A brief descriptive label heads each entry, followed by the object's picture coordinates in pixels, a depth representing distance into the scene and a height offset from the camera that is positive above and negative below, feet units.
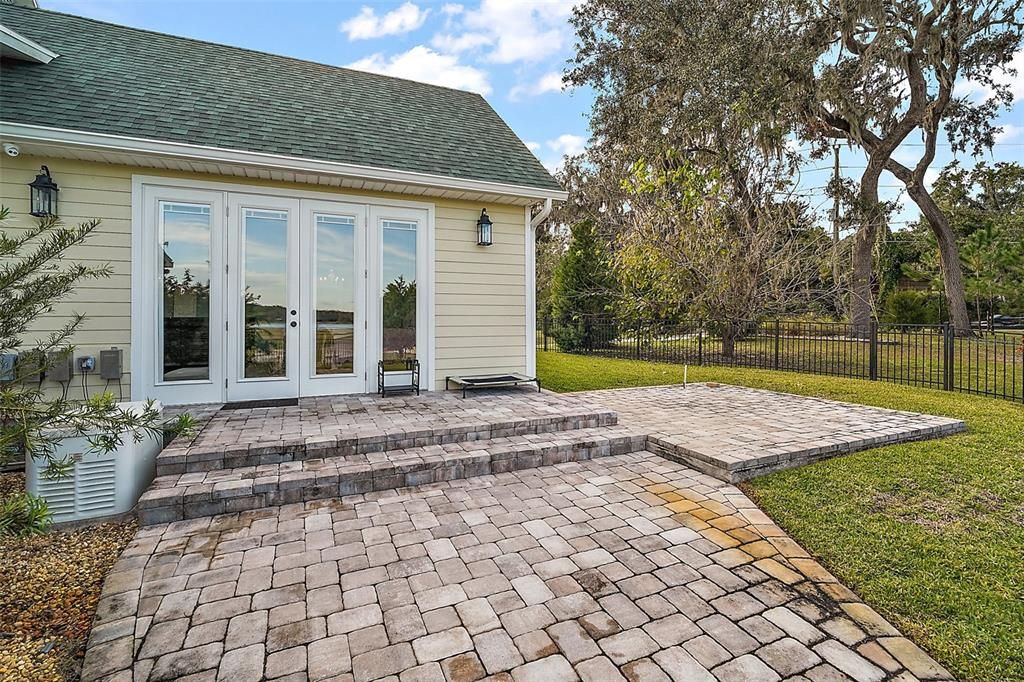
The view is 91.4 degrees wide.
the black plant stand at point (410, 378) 19.52 -1.61
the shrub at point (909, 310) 65.98 +4.15
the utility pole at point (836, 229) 33.96 +8.04
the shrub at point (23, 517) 6.15 -2.25
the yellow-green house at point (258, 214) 15.93 +4.56
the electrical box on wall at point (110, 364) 15.92 -0.83
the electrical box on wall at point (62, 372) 15.28 -1.05
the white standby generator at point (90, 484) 10.27 -3.06
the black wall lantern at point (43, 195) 14.84 +4.26
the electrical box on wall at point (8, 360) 13.79 -0.63
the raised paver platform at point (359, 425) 12.17 -2.52
